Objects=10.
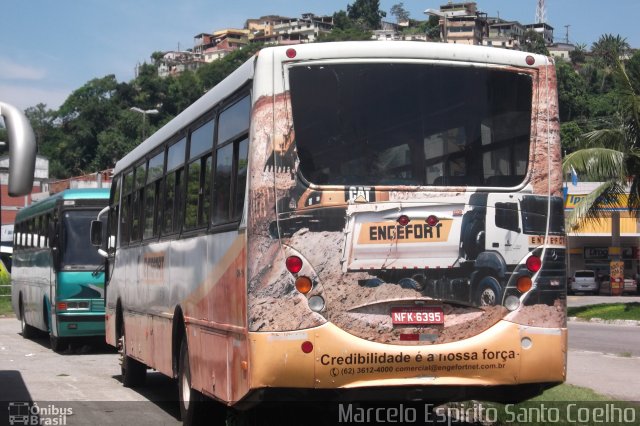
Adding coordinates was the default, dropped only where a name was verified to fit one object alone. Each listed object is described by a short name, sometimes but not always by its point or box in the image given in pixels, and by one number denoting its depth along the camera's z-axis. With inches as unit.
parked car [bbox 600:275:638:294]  2290.8
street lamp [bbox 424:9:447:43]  1060.0
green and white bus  823.1
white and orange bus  314.5
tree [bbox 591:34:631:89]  4385.3
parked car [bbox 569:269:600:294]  2367.1
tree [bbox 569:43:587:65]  6545.3
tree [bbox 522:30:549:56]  5867.1
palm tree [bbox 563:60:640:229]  1239.5
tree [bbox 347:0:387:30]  7577.8
